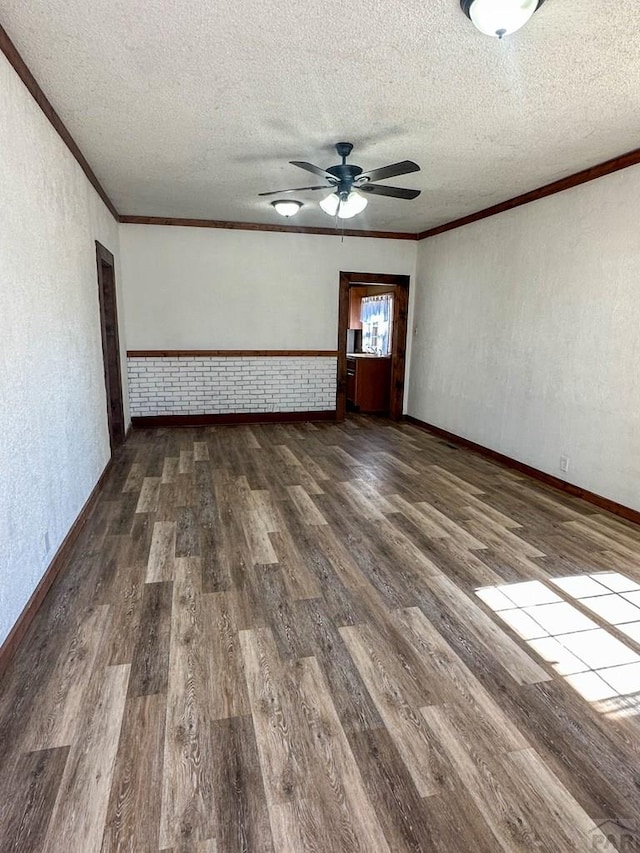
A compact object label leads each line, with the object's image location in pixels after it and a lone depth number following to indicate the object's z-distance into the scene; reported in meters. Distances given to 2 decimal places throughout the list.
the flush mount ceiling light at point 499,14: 1.83
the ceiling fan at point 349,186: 3.21
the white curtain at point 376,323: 9.55
